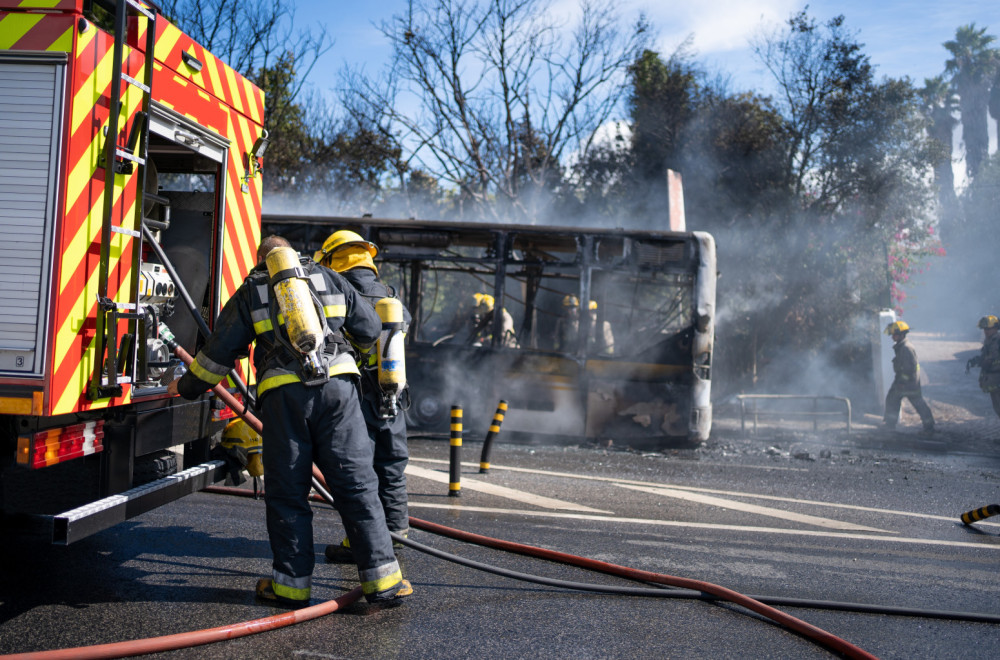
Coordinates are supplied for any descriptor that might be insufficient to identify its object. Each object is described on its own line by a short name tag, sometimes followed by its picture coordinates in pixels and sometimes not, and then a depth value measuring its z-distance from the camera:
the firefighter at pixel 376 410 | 4.53
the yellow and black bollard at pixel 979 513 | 5.84
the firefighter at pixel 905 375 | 12.94
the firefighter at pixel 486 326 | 11.46
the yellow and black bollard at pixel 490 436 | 7.44
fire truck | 3.29
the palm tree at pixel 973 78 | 46.31
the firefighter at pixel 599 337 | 10.78
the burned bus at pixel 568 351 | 10.17
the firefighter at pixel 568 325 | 12.27
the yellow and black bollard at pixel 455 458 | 6.54
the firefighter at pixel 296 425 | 3.62
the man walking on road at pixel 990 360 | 12.30
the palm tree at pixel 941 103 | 45.50
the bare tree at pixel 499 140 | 18.30
